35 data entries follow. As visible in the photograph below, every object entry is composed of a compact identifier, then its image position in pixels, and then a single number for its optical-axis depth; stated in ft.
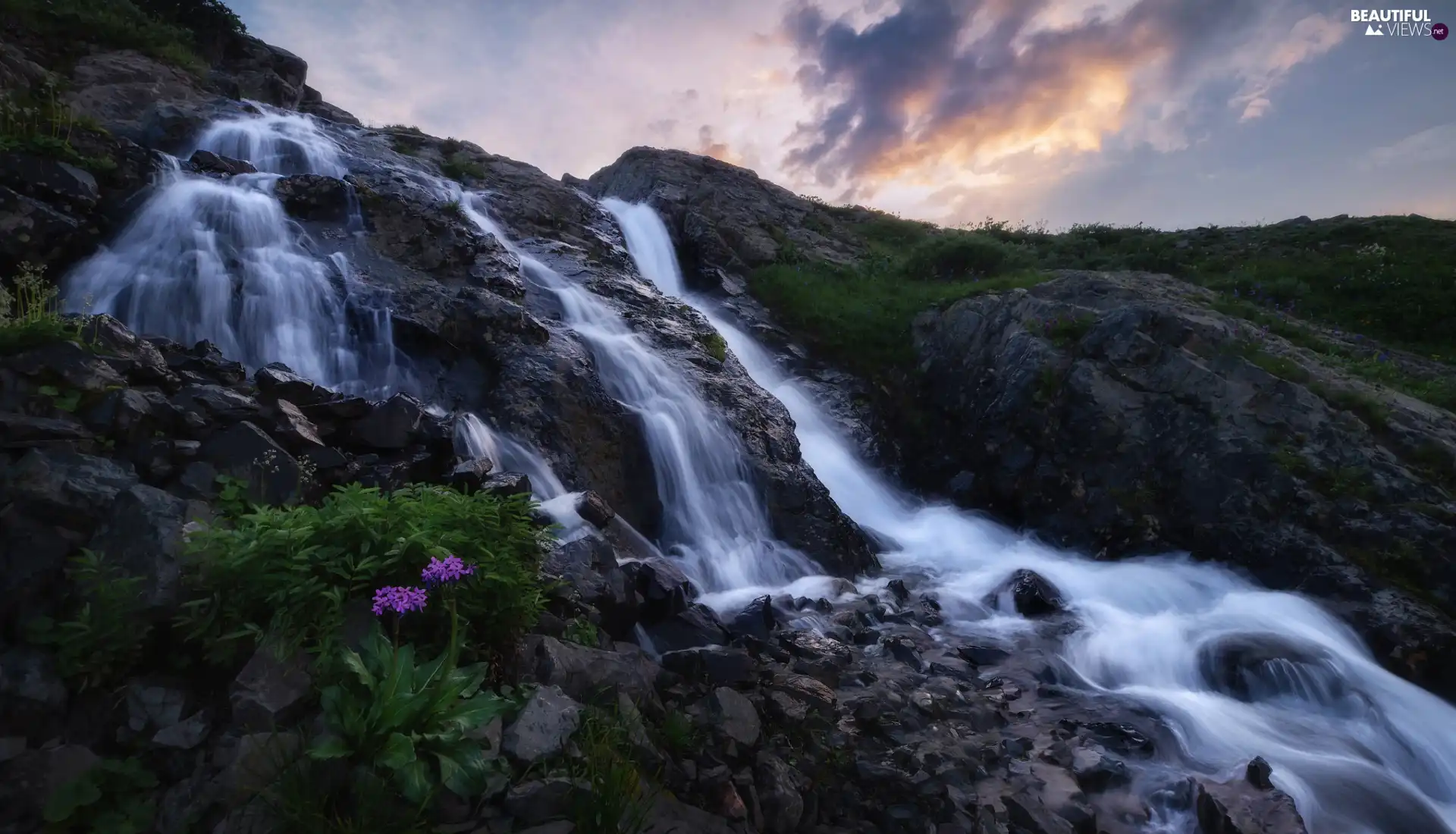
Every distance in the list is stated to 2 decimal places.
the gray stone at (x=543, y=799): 11.64
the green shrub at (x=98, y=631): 12.23
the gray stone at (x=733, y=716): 16.20
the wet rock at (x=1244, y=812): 18.39
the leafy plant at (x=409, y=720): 11.02
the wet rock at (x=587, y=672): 14.88
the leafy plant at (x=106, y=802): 10.87
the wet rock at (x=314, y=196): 39.34
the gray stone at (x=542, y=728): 12.50
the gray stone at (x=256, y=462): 15.93
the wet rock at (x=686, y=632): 20.66
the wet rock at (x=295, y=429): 18.08
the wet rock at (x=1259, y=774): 20.83
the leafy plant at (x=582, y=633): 16.93
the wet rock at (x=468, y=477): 20.07
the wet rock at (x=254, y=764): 11.07
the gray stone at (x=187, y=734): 11.83
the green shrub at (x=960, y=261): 75.41
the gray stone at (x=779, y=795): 14.92
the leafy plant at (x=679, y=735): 15.19
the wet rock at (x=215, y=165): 39.52
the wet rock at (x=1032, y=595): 33.42
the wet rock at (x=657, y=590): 21.24
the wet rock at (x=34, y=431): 14.34
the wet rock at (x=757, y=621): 23.91
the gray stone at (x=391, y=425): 20.35
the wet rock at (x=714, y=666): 18.21
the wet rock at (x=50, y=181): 28.50
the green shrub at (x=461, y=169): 62.01
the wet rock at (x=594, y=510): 24.68
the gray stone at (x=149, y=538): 13.02
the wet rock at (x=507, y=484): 19.93
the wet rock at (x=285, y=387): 19.97
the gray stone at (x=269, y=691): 11.75
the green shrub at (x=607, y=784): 11.82
